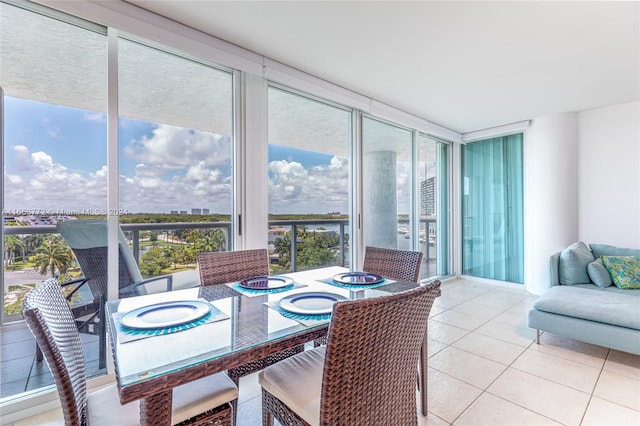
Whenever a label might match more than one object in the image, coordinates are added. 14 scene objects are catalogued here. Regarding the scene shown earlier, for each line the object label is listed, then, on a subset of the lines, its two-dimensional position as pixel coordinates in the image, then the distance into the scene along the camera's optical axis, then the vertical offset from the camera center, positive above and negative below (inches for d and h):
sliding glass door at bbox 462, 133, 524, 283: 173.1 +1.4
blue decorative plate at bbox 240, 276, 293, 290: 64.0 -15.9
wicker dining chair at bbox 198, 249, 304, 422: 67.2 -14.5
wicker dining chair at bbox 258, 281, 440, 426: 34.8 -20.7
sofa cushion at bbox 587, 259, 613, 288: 112.0 -24.6
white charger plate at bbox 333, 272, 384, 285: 68.5 -15.9
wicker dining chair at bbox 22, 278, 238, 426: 33.9 -24.2
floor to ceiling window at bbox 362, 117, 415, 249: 139.9 +13.6
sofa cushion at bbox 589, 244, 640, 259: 122.1 -17.3
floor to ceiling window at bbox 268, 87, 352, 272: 112.9 +13.0
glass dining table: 33.3 -16.9
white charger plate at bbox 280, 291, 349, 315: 49.4 -16.4
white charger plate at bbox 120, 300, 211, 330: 43.4 -16.0
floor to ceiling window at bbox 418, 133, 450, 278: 181.2 +2.8
